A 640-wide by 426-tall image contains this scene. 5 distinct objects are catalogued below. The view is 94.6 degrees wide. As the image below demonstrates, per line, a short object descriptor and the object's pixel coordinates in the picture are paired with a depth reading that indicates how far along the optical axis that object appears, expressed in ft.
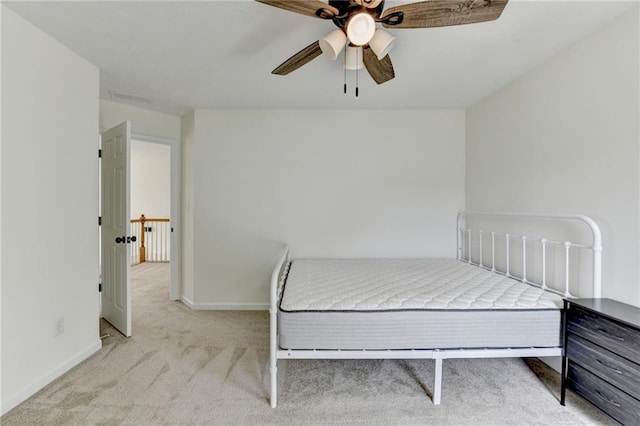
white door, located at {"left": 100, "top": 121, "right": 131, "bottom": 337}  8.75
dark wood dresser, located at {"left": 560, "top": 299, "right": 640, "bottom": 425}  4.66
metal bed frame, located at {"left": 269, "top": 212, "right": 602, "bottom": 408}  5.59
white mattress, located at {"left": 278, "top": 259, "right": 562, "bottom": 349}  5.58
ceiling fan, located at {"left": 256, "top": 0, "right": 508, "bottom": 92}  4.34
